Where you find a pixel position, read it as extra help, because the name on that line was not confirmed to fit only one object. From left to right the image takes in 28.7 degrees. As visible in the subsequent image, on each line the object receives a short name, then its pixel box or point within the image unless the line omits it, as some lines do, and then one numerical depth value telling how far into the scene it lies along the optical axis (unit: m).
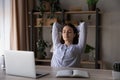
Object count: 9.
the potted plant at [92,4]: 3.91
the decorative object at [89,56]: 4.13
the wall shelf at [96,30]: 3.95
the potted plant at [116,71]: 1.79
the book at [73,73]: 1.95
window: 3.99
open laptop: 1.92
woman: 2.71
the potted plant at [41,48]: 4.18
